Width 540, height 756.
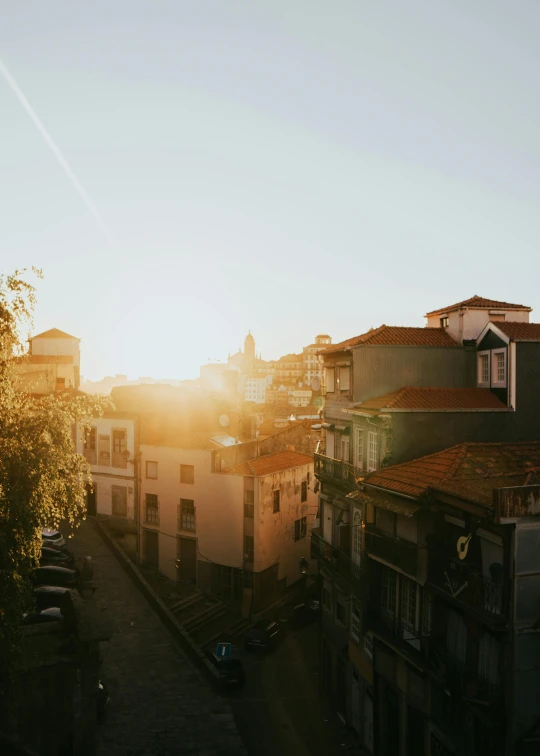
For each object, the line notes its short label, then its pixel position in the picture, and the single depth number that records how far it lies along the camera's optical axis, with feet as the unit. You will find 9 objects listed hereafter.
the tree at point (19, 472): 44.88
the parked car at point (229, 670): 96.37
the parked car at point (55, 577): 91.35
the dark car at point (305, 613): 125.39
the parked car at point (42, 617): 68.69
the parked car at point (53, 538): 107.24
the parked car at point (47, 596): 80.59
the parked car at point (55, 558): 100.37
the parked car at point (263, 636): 110.93
